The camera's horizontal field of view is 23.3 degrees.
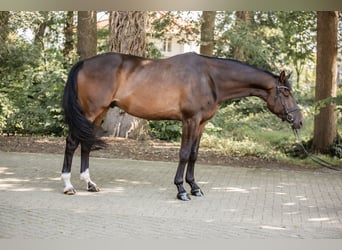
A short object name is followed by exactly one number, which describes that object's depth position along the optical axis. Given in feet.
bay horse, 30.99
